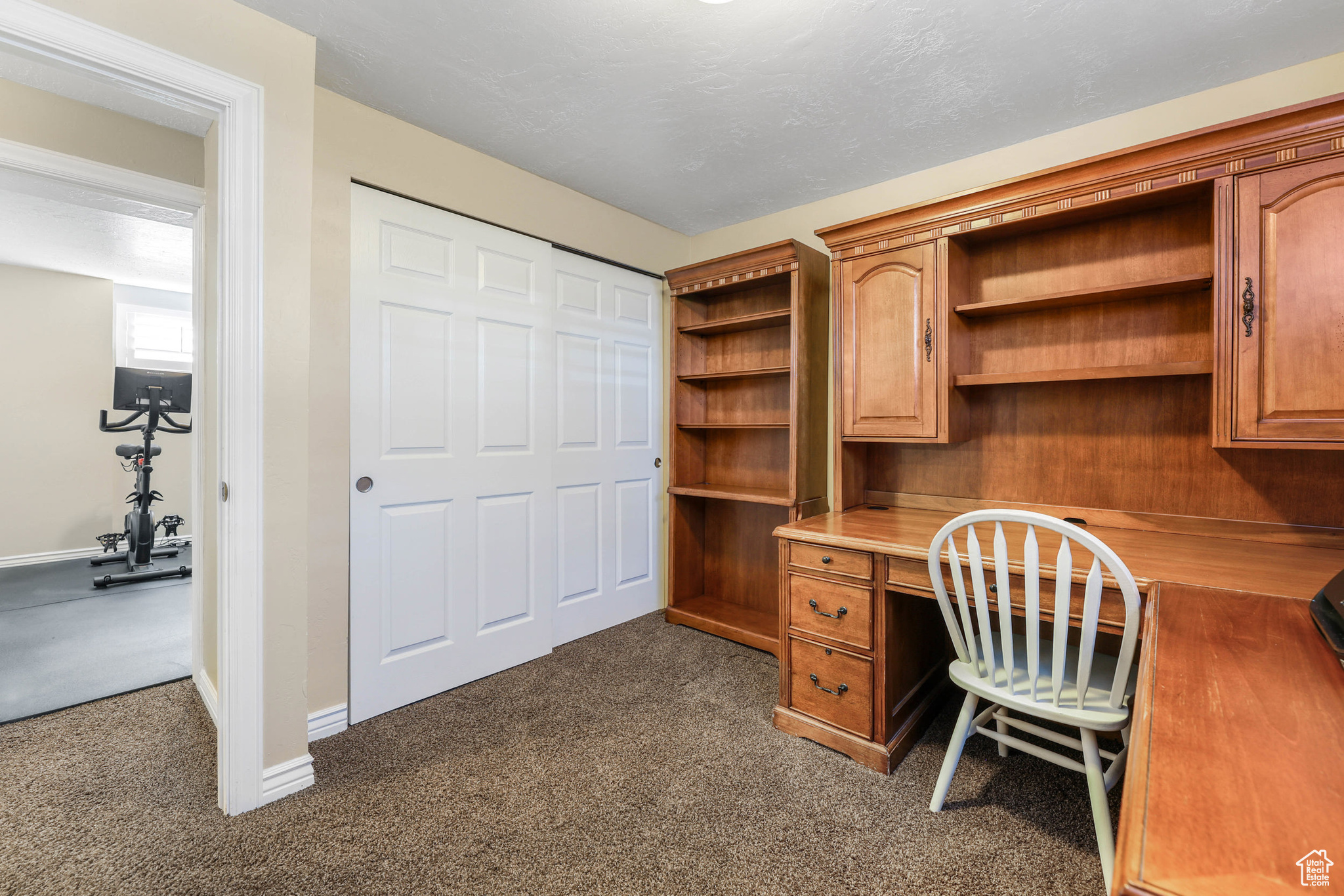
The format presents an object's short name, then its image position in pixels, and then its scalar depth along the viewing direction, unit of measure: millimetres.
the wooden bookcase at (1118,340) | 1607
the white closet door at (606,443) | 2959
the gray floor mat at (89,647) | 2379
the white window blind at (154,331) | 4746
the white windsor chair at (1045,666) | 1394
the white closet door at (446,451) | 2195
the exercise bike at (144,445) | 4148
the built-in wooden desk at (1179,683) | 463
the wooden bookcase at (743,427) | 2830
